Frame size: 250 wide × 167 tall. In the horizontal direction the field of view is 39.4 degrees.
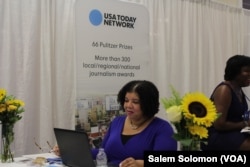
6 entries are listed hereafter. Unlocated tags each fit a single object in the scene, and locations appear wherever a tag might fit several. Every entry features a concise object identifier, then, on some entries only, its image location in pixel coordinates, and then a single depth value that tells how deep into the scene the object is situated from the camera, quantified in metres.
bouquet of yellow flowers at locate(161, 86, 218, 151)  1.71
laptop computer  2.00
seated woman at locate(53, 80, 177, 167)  2.27
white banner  3.29
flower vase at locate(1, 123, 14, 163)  2.45
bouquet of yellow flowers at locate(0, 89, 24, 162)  2.46
